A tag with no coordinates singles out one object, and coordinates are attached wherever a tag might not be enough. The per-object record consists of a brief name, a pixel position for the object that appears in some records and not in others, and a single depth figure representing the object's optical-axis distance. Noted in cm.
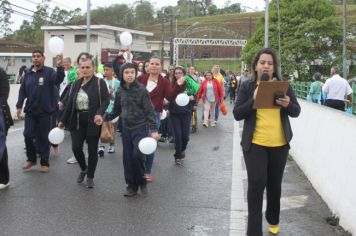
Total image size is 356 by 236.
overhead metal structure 6744
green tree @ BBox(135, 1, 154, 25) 14650
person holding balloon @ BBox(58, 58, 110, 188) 740
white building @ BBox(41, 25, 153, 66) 6469
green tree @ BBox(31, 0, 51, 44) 10419
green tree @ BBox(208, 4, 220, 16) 17025
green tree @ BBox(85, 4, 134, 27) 12212
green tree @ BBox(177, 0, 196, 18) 16825
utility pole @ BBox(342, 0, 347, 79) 2595
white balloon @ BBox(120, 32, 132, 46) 1060
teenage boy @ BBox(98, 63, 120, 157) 1000
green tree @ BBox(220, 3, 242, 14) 17622
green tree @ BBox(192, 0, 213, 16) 17328
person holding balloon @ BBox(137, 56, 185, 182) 817
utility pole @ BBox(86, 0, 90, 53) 2799
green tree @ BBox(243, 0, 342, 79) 3597
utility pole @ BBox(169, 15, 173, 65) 6384
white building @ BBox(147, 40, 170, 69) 9456
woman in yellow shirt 508
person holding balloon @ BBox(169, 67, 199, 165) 954
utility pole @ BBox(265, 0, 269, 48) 2284
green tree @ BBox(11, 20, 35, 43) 11394
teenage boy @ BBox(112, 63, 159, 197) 695
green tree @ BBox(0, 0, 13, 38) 10238
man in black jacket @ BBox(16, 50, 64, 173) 851
